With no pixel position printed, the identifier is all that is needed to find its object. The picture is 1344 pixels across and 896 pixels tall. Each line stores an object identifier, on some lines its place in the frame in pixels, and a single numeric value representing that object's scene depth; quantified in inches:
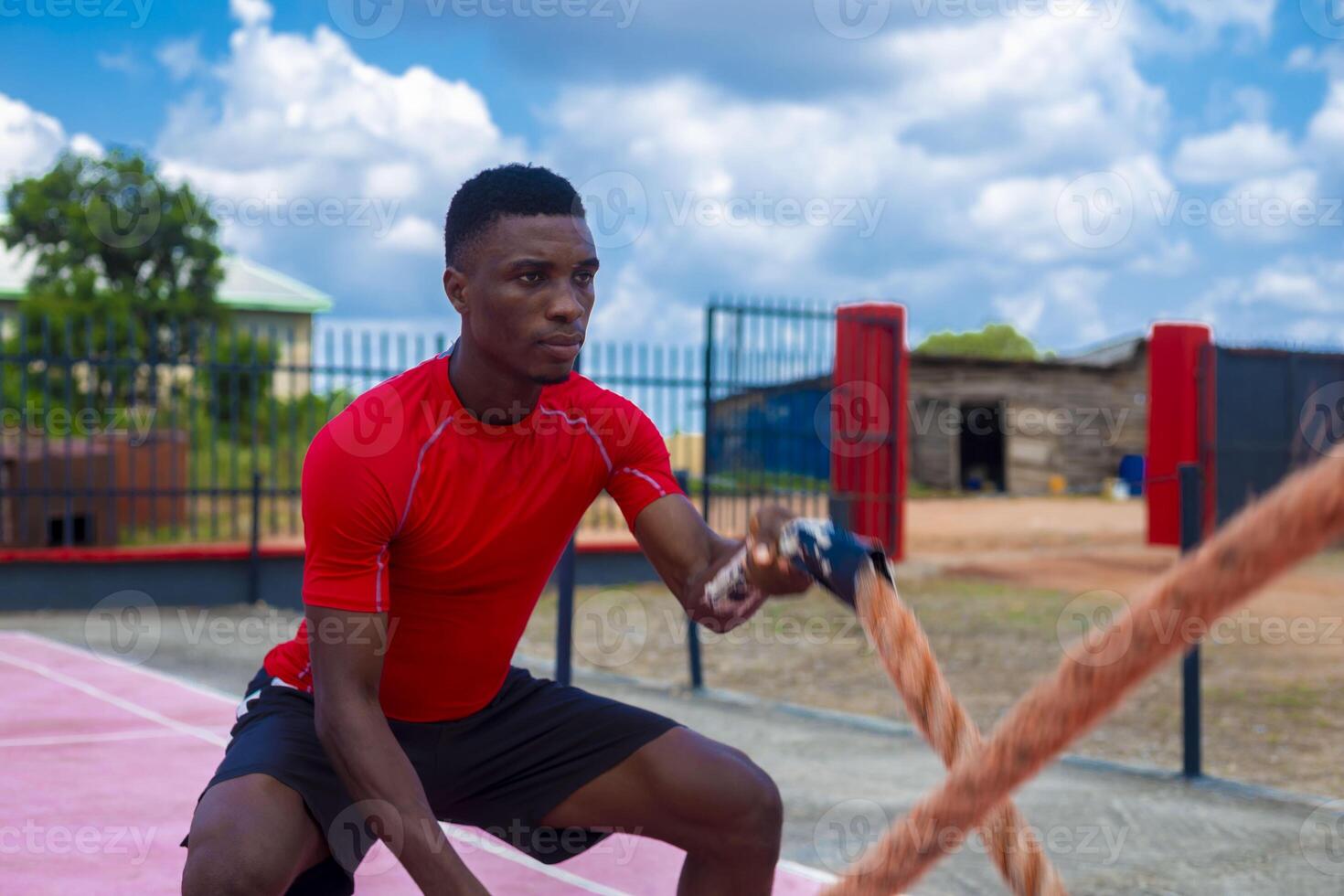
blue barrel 1133.7
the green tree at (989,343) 2691.7
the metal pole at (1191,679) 226.5
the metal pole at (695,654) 319.0
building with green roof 1462.8
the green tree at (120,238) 978.7
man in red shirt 96.4
